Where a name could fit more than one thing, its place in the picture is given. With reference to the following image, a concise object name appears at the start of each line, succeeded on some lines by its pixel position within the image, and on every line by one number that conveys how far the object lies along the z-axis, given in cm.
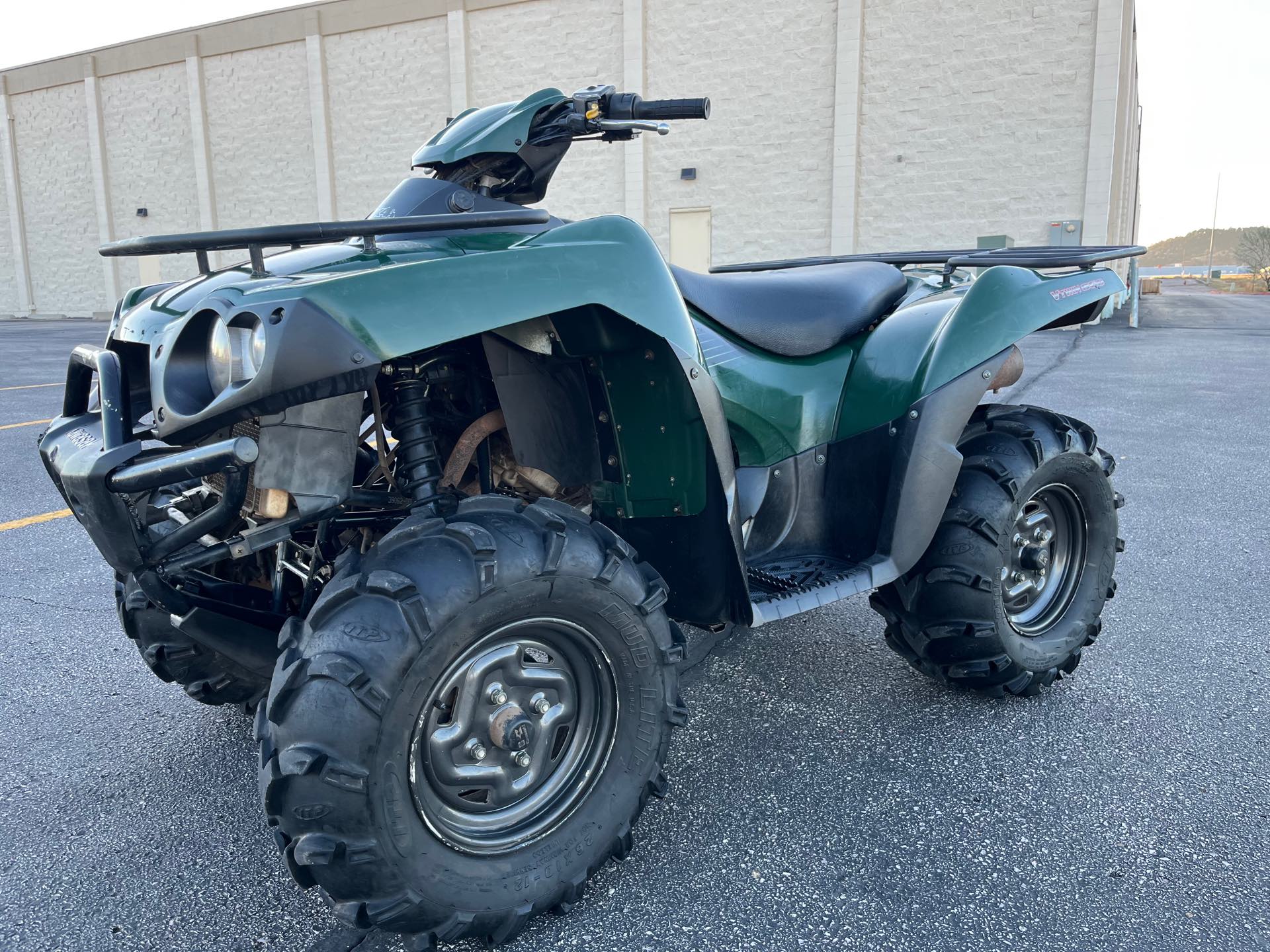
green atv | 176
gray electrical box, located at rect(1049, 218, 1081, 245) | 1855
